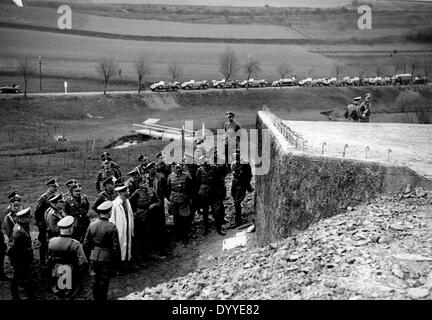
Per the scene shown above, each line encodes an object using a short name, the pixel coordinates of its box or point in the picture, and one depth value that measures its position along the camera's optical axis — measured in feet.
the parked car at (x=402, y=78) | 189.98
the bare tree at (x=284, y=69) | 193.39
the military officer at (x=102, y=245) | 28.14
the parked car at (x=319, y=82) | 194.18
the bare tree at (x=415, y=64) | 176.39
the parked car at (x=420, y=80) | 188.36
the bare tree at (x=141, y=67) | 170.42
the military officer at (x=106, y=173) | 41.91
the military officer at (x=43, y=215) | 35.70
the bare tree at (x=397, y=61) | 179.51
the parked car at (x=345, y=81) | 197.06
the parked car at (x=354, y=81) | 199.21
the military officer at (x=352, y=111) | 59.13
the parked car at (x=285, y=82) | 189.37
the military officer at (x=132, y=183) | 39.12
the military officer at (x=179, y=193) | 40.73
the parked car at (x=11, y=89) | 137.80
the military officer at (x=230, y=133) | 49.52
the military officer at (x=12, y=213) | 32.50
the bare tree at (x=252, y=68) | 189.10
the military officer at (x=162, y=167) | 43.57
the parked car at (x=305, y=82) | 192.65
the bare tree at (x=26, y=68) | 147.06
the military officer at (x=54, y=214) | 31.53
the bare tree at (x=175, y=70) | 180.14
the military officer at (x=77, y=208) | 35.91
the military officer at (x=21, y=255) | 29.55
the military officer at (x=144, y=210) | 37.86
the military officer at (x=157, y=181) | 41.70
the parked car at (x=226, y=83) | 183.21
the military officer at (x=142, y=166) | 41.50
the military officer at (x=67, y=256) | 25.93
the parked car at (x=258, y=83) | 187.62
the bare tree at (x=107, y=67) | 165.78
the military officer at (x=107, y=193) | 35.48
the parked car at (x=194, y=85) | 176.35
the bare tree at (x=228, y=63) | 187.14
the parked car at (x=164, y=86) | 169.89
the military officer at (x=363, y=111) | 58.29
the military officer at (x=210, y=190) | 42.14
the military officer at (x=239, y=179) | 44.06
